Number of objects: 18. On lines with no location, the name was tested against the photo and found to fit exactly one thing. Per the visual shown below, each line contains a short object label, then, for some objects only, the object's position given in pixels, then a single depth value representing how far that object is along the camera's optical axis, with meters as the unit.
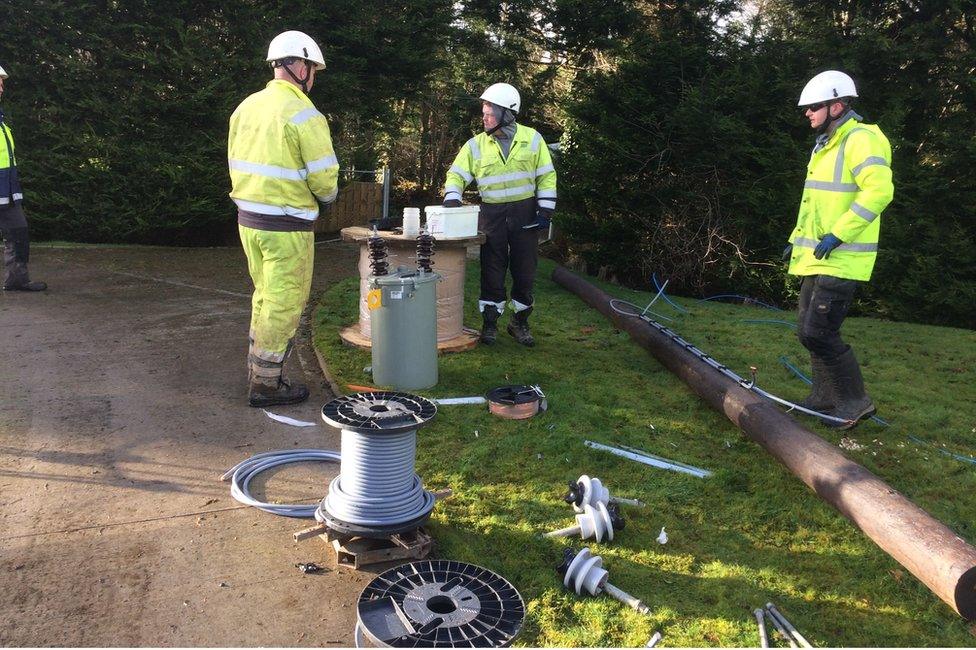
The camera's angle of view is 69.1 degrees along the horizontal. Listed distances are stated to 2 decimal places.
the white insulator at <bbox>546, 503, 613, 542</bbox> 3.27
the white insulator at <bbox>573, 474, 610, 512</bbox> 3.36
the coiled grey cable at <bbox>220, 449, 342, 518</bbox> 3.46
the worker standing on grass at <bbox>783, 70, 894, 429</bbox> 4.43
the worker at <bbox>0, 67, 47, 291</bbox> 7.56
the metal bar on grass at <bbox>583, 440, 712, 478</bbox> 4.12
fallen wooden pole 2.76
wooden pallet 3.05
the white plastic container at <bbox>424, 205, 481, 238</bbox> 5.93
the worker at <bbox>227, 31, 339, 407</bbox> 4.50
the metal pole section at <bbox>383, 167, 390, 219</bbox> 10.27
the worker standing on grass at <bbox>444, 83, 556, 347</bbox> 6.21
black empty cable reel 2.38
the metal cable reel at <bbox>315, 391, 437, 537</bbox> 3.06
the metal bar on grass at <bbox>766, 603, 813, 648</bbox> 2.65
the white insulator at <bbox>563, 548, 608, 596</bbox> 2.88
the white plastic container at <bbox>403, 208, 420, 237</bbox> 5.86
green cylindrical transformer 5.05
